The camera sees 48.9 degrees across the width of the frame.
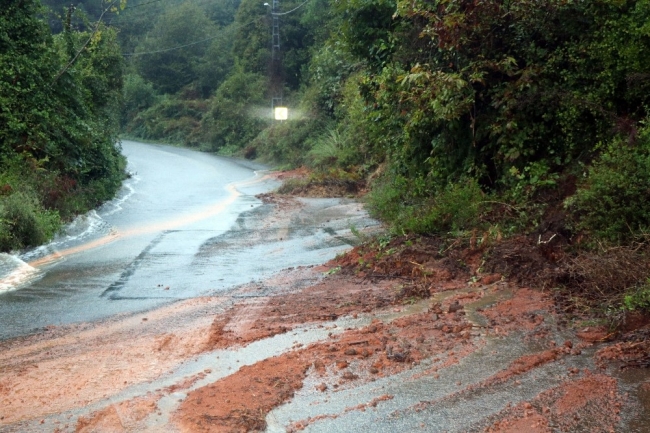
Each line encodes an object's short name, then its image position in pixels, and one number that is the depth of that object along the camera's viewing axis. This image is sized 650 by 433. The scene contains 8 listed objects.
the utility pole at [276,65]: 45.84
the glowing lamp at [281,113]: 40.34
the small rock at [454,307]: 7.37
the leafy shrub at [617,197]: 7.54
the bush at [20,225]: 12.95
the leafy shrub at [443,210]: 10.04
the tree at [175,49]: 65.81
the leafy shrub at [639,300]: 6.12
